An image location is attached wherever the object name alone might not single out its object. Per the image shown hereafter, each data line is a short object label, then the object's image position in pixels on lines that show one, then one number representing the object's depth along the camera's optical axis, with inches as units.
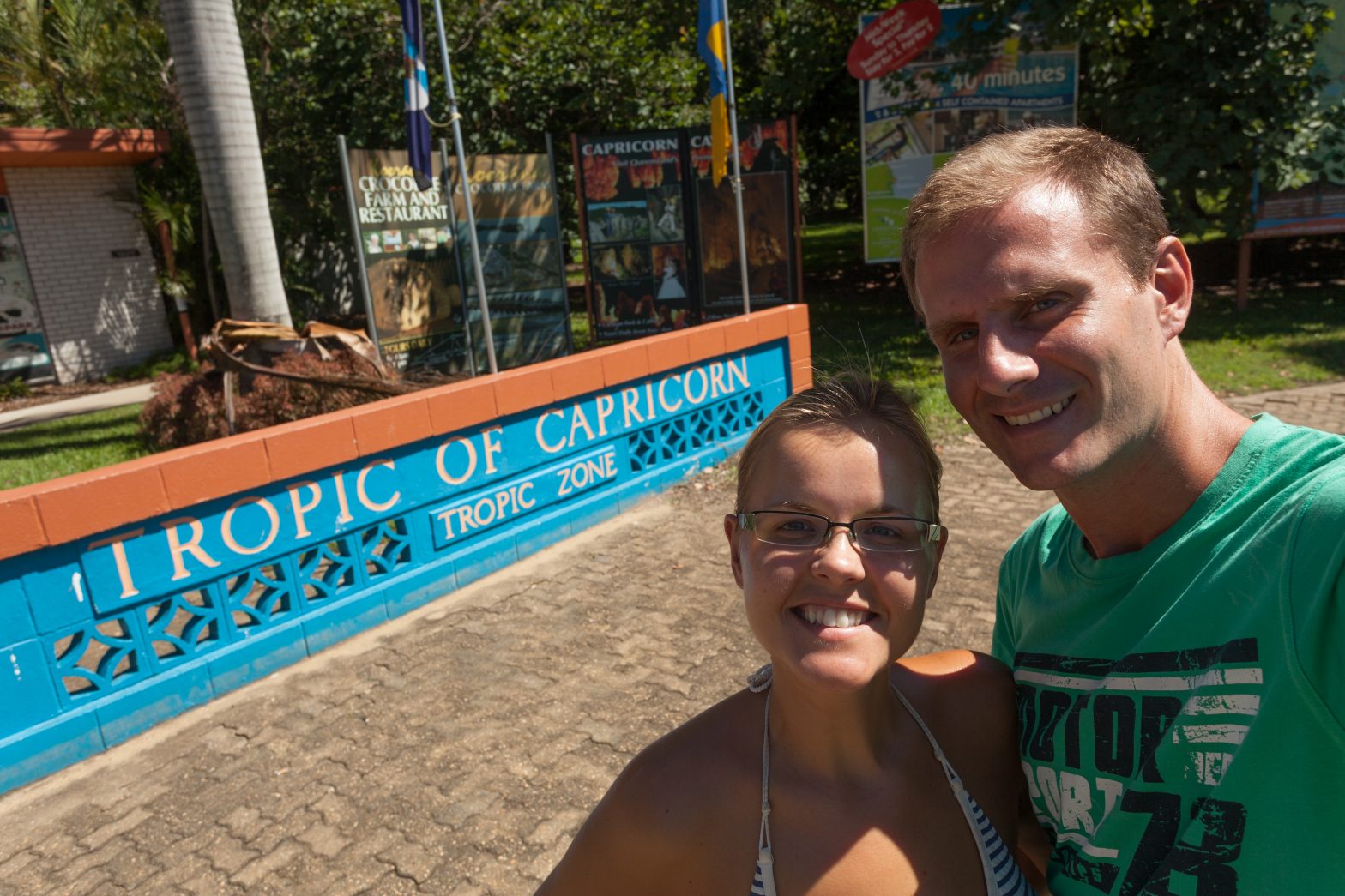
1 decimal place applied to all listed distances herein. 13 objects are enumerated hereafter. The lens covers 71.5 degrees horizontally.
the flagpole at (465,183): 261.1
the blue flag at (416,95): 277.1
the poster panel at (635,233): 468.1
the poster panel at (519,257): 431.2
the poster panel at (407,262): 382.0
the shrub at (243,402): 310.0
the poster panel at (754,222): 476.1
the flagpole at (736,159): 314.9
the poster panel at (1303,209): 464.1
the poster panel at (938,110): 473.4
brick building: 531.2
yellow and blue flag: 311.1
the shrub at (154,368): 571.5
